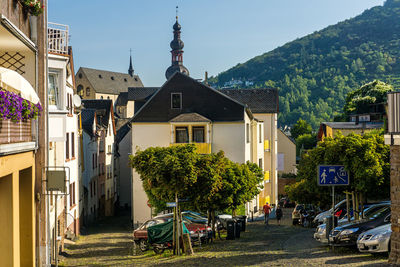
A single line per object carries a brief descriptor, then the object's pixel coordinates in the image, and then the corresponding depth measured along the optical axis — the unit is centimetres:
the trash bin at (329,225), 1970
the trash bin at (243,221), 3116
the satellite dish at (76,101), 3192
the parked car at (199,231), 2388
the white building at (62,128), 1741
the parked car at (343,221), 2033
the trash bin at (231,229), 2569
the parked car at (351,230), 1789
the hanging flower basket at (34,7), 1545
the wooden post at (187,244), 2048
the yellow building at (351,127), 4550
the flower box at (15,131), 1141
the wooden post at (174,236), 2120
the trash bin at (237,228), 2622
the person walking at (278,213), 3662
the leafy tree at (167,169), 2194
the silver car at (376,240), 1592
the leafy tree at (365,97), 6838
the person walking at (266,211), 3403
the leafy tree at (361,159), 2120
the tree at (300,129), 11712
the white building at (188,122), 3888
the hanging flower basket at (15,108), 1072
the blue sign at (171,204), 2094
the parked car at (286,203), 5878
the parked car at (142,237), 2380
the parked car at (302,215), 3473
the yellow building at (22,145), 1184
